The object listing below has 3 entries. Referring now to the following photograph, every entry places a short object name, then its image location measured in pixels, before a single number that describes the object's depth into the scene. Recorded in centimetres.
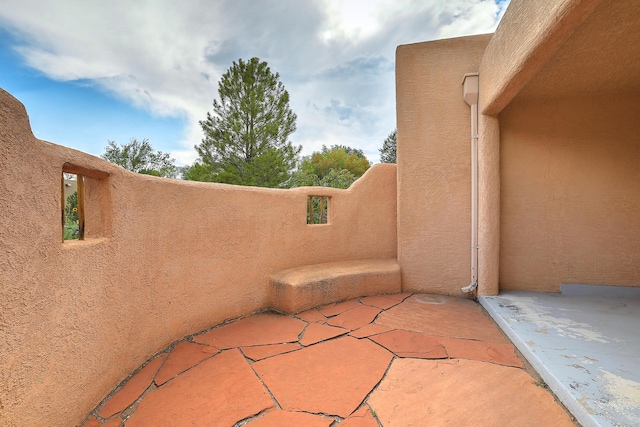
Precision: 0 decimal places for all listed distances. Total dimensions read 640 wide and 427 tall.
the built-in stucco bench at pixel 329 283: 337
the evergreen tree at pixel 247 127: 1331
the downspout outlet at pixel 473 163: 374
